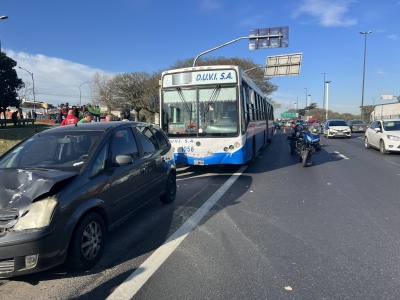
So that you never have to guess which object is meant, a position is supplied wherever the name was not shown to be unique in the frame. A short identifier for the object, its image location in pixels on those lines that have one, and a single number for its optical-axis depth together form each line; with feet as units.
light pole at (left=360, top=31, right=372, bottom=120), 151.02
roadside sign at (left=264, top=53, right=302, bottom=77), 98.12
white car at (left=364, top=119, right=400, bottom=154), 46.34
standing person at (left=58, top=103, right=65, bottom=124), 42.14
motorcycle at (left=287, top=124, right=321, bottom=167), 37.13
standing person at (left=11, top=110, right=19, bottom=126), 84.92
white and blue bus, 30.50
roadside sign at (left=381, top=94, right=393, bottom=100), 241.74
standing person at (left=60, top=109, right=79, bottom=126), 31.02
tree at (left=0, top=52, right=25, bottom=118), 100.71
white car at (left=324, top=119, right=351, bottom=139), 85.05
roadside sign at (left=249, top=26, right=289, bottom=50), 66.54
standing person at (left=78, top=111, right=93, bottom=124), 29.19
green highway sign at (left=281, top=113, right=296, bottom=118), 312.29
